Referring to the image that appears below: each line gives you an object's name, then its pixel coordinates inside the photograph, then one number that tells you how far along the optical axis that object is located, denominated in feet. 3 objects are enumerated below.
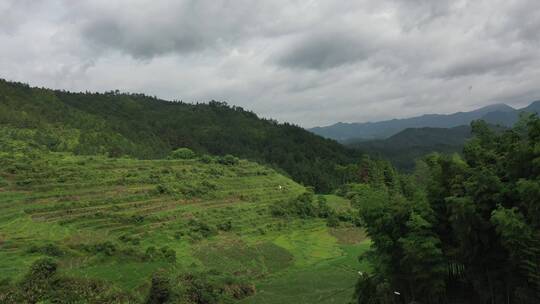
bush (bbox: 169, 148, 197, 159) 292.61
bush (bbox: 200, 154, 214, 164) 272.92
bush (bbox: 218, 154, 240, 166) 281.74
